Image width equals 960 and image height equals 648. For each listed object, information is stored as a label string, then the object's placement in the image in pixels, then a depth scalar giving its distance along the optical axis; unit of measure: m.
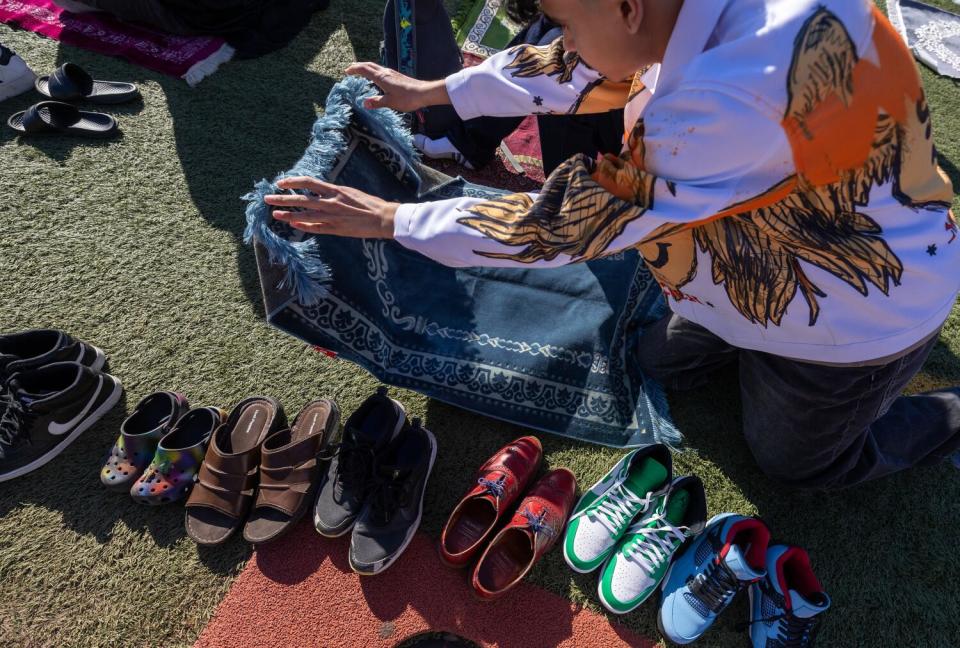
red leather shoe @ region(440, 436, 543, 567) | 1.65
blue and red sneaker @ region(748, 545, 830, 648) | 1.53
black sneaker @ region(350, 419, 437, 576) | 1.63
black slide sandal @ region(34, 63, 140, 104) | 2.76
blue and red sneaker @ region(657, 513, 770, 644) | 1.54
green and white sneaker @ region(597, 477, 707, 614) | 1.61
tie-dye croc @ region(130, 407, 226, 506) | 1.73
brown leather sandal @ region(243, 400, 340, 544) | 1.68
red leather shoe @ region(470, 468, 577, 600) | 1.59
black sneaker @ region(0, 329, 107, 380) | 1.84
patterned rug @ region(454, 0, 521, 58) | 3.33
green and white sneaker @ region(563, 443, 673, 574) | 1.67
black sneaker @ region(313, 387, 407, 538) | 1.69
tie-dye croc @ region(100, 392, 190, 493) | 1.77
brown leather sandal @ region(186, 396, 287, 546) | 1.69
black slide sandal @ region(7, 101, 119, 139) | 2.65
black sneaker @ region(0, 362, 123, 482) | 1.78
